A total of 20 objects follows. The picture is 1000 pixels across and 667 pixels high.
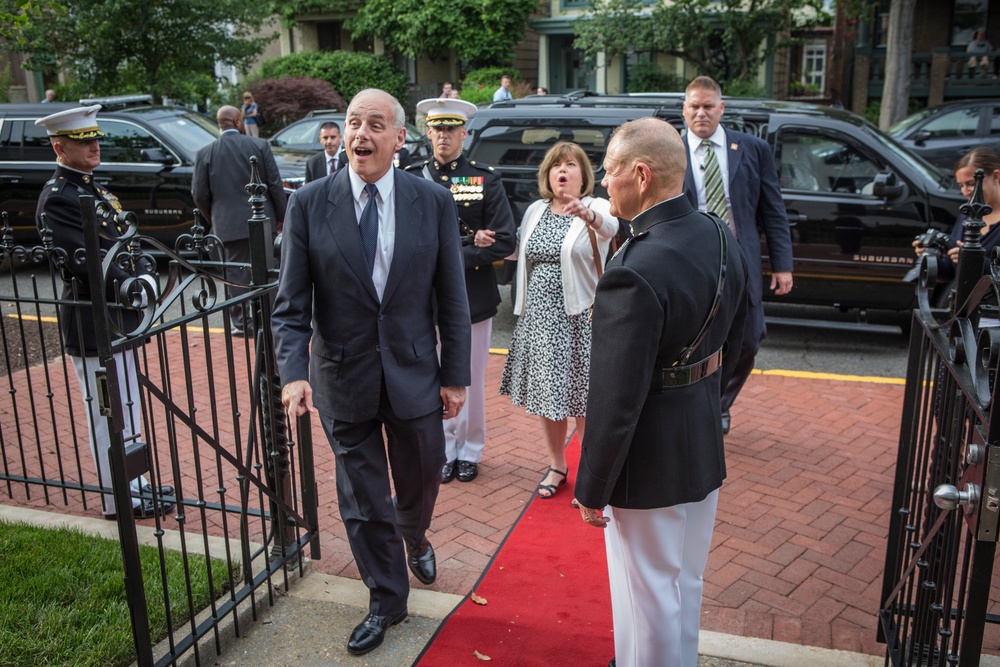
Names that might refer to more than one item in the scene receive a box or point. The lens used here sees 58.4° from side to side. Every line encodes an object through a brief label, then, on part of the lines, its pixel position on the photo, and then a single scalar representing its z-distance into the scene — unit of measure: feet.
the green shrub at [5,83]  69.86
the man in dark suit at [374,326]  11.37
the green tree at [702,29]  73.46
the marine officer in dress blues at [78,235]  14.88
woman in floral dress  15.58
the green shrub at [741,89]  73.92
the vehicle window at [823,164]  26.05
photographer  15.29
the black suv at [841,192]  25.20
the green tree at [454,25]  83.66
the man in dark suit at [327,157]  27.73
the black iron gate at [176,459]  9.64
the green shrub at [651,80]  83.56
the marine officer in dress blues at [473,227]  16.80
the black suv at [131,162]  34.96
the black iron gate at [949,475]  7.22
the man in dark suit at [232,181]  27.02
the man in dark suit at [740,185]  17.58
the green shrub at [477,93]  78.64
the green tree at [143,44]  57.31
